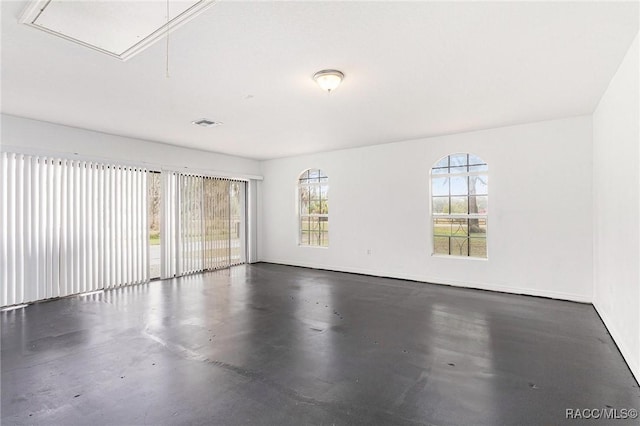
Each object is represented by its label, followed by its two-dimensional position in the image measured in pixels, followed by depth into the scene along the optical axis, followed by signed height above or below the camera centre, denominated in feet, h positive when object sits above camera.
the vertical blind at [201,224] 21.43 -0.74
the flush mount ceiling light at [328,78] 10.27 +4.21
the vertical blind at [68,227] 15.05 -0.63
